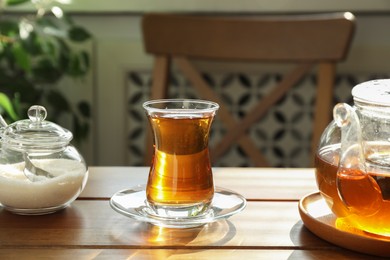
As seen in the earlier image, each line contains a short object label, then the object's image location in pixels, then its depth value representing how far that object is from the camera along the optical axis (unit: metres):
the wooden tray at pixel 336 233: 0.77
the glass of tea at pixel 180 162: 0.83
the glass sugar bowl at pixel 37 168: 0.84
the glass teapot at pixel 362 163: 0.77
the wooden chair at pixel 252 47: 1.26
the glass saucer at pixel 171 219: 0.82
